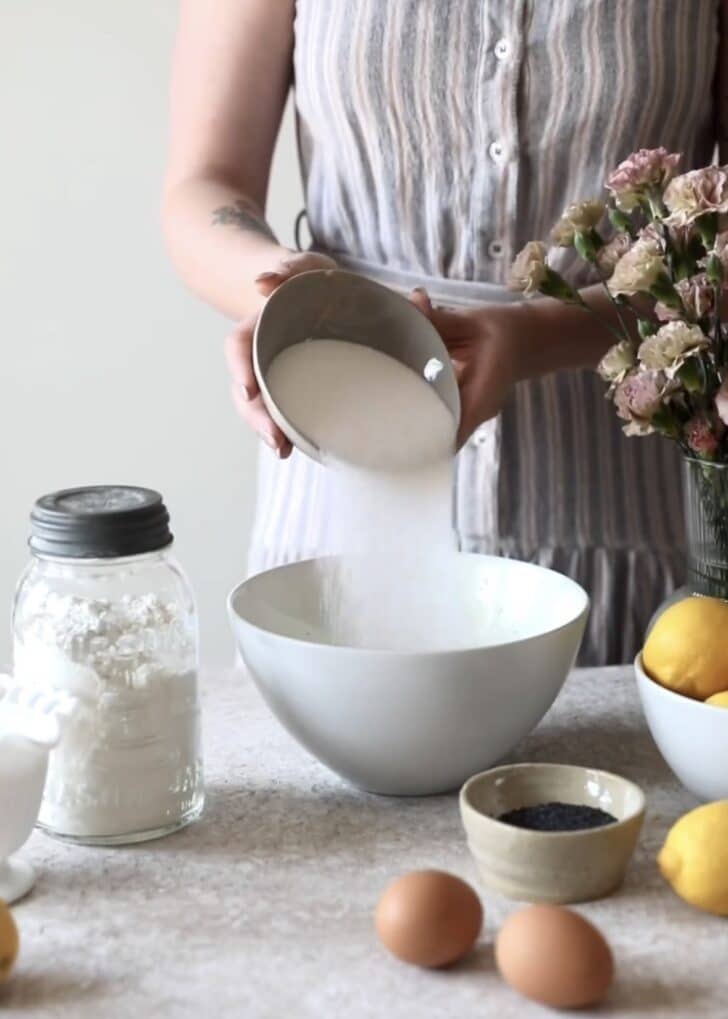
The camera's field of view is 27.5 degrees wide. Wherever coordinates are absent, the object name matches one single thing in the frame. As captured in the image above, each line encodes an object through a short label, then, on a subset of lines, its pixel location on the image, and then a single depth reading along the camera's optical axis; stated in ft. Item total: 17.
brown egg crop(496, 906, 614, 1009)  2.29
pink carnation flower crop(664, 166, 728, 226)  2.90
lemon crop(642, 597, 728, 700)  2.97
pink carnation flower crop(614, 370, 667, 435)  3.08
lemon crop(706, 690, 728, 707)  2.87
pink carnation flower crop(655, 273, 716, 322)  3.02
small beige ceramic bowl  2.62
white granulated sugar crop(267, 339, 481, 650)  3.49
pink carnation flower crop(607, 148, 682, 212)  3.07
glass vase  3.18
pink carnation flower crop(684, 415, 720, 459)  3.11
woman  4.30
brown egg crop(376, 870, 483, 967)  2.41
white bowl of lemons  2.89
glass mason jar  2.90
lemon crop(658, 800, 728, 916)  2.60
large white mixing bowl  2.99
